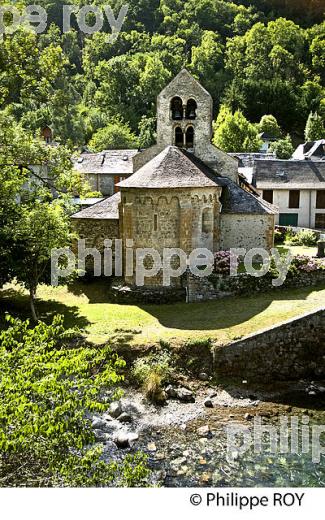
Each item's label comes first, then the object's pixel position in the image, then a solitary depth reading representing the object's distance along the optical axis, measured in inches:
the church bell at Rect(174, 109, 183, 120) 1203.9
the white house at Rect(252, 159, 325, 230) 1573.6
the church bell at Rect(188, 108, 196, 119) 1203.6
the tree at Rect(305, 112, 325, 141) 2940.5
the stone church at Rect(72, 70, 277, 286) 975.6
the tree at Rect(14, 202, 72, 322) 836.0
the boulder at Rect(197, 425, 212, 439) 645.2
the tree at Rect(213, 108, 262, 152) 2566.4
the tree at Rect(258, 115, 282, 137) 3238.2
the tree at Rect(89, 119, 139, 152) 3024.1
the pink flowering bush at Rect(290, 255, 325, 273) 963.3
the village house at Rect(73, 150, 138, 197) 1985.7
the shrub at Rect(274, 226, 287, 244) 1363.2
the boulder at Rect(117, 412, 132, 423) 677.9
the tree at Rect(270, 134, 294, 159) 2770.7
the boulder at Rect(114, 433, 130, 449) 625.9
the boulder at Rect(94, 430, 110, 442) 637.3
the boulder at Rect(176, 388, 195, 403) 721.6
